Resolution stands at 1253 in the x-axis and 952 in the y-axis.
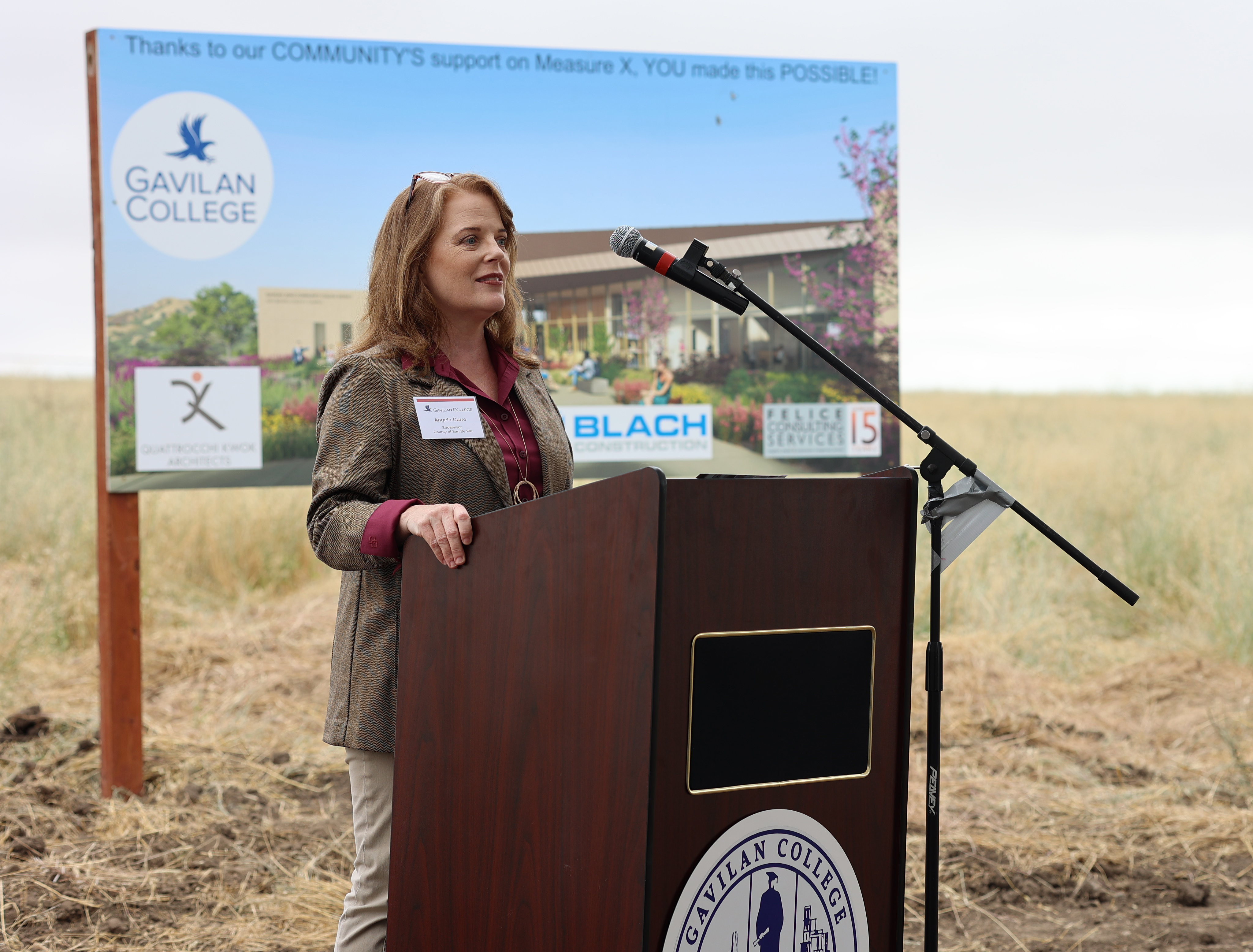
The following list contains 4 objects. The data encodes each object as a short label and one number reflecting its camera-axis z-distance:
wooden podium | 3.93
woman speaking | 4.36
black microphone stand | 4.17
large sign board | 5.80
